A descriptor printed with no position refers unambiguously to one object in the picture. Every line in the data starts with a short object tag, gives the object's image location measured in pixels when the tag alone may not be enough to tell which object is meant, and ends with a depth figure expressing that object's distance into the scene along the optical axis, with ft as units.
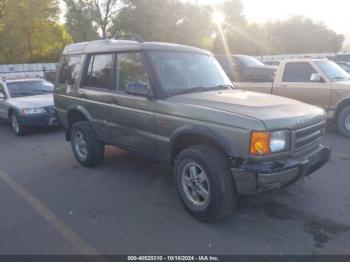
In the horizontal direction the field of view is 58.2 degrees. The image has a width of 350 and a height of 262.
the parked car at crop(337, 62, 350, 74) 40.31
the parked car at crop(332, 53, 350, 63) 54.39
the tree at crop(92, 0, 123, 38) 117.29
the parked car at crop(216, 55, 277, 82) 36.10
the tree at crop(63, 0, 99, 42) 111.96
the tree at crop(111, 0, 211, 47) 109.70
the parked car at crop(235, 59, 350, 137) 23.39
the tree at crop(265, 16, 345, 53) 156.35
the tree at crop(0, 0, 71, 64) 87.86
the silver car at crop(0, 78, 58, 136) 27.12
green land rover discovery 10.35
